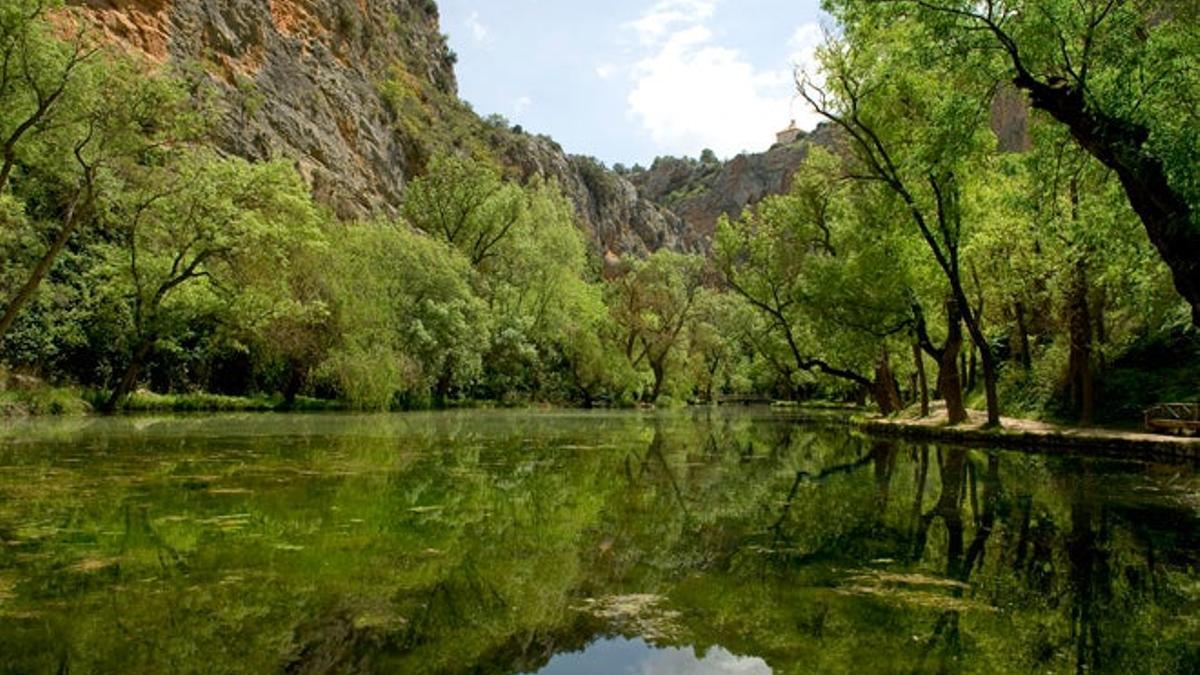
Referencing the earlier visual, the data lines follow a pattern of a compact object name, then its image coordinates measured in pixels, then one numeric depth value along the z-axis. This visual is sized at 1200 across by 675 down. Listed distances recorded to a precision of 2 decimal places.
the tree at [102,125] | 19.73
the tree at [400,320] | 33.69
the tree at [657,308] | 56.56
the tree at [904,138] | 19.09
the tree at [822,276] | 25.14
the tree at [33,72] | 18.39
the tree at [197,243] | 27.69
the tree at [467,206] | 50.19
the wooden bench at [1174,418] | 17.19
